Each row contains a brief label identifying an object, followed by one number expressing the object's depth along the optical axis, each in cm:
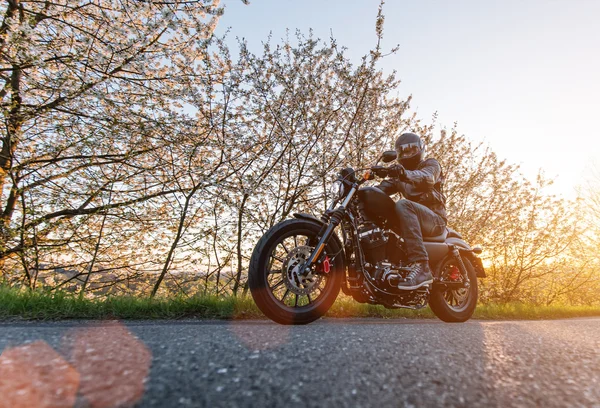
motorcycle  330
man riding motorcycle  392
